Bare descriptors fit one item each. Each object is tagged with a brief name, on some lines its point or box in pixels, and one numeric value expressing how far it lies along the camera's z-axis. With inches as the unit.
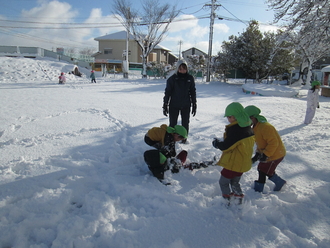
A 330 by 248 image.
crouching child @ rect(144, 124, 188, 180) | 104.1
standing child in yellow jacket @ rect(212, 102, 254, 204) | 79.4
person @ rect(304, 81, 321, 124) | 213.5
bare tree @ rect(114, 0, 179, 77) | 871.7
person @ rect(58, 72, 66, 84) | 604.1
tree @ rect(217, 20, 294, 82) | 652.1
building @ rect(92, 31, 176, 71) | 1493.6
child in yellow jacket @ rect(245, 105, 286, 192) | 91.8
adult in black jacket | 148.8
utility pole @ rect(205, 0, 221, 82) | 777.9
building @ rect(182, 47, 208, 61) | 2012.8
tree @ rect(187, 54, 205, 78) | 939.3
